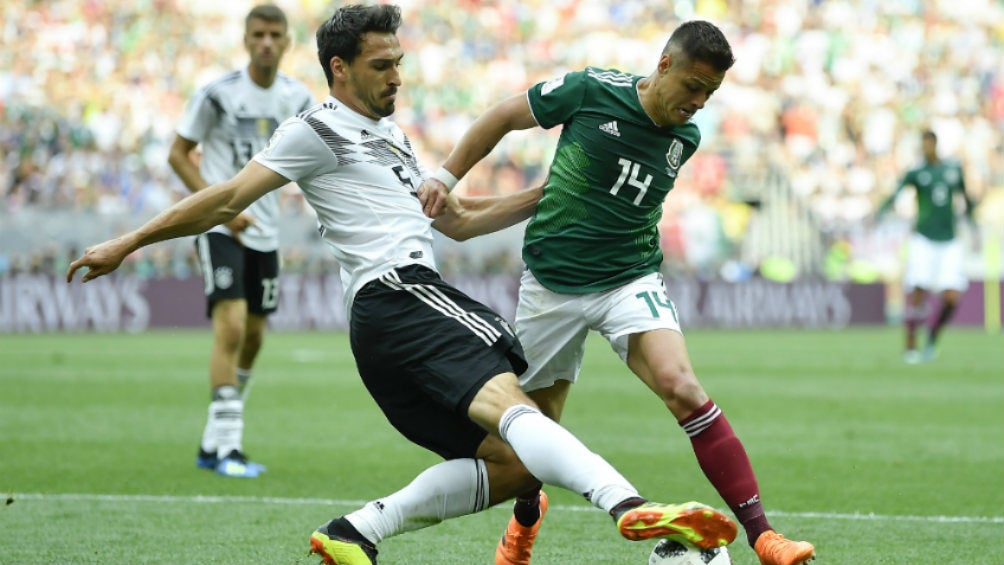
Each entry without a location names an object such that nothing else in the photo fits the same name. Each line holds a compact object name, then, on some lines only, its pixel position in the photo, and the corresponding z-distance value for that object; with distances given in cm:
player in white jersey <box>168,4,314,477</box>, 1598
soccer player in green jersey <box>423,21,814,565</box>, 1050
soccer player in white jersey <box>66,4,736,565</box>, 931
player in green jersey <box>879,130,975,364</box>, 3578
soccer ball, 864
